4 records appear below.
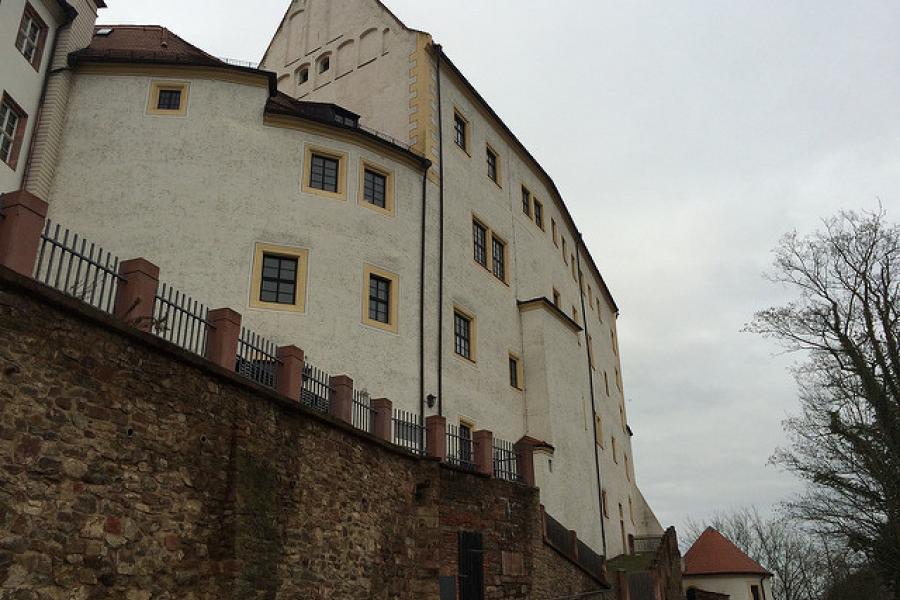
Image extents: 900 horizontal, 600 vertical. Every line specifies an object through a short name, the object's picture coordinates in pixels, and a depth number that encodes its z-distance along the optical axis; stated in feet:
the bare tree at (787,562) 178.29
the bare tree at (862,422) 71.72
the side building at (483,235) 73.72
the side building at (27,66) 55.11
